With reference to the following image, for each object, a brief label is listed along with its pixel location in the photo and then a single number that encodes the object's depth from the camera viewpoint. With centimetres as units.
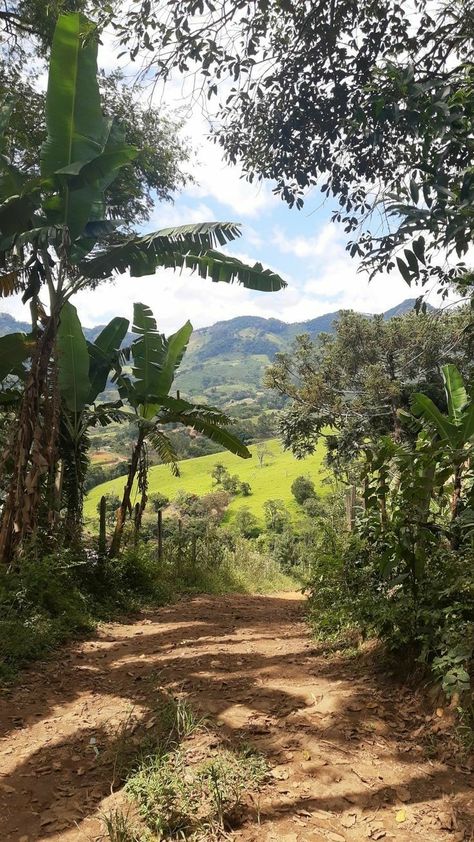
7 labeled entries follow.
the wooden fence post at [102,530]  786
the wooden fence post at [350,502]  871
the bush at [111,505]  2709
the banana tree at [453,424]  389
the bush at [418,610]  318
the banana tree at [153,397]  885
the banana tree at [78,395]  781
